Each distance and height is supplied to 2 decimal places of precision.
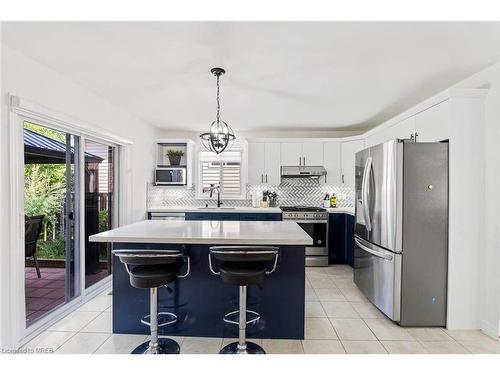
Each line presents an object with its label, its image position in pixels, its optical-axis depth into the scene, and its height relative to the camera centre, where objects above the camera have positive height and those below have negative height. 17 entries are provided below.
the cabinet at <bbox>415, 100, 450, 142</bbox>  2.35 +0.63
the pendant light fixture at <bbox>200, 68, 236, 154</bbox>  2.40 +0.50
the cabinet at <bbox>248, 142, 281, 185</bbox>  4.73 +0.45
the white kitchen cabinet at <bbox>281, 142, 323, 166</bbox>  4.68 +0.61
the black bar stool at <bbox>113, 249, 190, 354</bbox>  1.82 -0.66
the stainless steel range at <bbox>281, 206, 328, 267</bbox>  4.22 -0.81
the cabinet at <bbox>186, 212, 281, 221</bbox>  4.41 -0.55
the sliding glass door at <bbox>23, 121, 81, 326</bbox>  2.34 -0.35
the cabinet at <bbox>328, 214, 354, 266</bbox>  4.28 -0.93
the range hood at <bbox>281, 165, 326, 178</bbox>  4.60 +0.27
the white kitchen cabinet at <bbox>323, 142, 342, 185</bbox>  4.64 +0.44
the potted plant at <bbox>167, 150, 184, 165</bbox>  4.68 +0.55
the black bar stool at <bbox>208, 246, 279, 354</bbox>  1.80 -0.62
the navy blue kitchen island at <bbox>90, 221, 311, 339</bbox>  2.20 -1.01
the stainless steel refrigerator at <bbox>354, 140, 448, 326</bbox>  2.38 -0.45
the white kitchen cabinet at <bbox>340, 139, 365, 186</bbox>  4.43 +0.47
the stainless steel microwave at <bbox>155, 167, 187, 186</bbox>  4.63 +0.17
